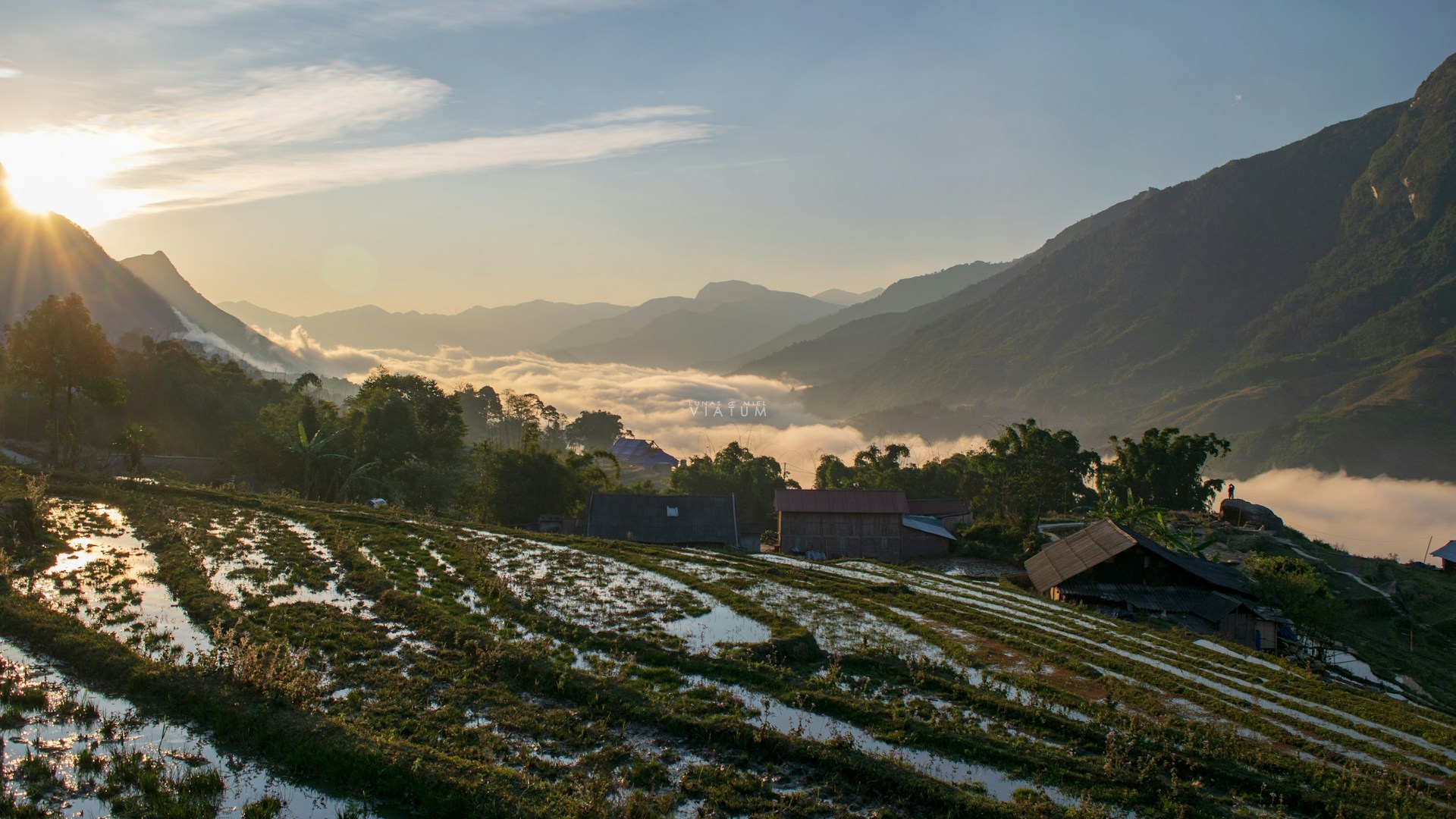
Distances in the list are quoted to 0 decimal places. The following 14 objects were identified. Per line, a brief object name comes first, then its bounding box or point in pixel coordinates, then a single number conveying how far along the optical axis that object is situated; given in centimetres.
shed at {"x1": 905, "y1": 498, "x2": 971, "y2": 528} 6100
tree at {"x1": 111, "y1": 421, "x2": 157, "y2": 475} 3819
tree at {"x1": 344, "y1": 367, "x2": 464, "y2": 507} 4941
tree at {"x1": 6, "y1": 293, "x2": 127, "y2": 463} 3462
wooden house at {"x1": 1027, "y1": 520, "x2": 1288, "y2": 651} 3136
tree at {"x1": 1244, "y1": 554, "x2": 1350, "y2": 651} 3122
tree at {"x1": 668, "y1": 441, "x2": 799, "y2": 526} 6531
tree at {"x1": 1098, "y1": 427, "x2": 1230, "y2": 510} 6950
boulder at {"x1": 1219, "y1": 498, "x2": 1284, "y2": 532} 5784
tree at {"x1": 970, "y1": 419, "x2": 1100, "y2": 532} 6281
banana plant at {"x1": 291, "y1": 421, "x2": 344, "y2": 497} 4609
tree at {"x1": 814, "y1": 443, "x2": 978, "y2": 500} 6825
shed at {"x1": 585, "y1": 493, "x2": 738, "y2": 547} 4494
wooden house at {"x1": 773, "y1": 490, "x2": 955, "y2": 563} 5012
